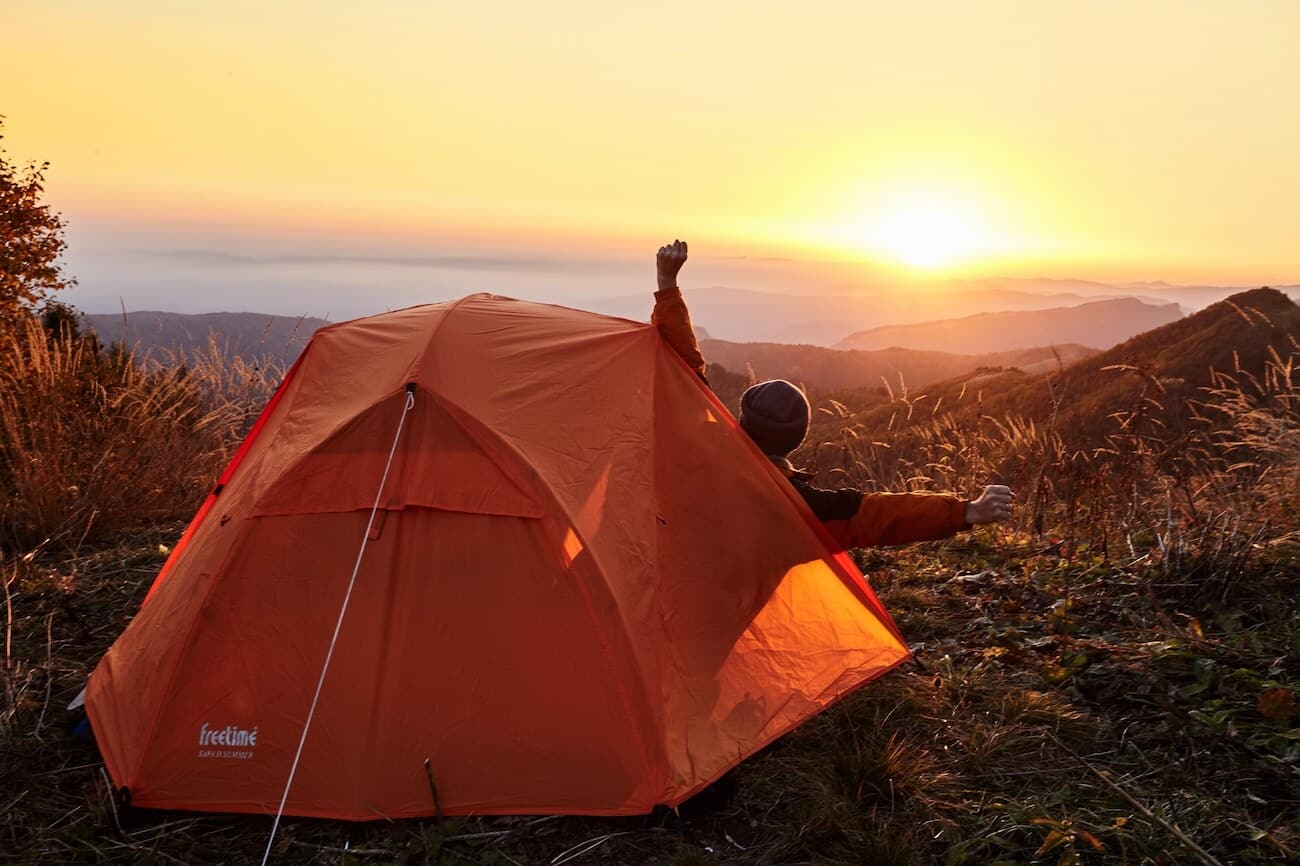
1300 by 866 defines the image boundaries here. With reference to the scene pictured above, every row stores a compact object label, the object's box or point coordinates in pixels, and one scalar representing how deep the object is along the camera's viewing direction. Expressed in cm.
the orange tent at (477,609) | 309
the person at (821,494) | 383
